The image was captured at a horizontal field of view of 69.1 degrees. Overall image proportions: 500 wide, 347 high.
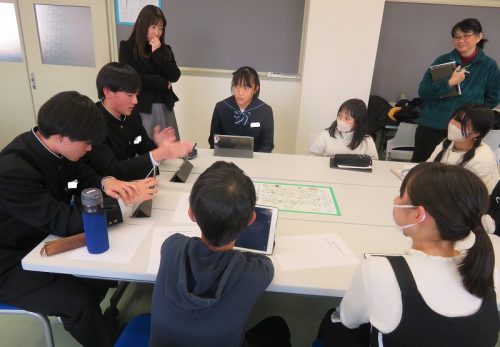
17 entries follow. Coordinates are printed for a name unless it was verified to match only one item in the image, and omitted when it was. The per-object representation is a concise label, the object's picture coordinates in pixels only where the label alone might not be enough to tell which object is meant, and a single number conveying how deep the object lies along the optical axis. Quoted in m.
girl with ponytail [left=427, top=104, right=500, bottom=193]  2.10
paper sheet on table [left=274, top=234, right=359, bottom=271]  1.30
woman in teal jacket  2.70
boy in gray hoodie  0.92
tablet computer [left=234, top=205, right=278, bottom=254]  1.35
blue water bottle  1.20
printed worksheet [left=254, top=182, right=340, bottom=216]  1.73
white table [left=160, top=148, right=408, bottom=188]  2.12
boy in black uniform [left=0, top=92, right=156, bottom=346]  1.30
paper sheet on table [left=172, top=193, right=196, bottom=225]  1.53
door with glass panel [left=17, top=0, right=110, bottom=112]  3.72
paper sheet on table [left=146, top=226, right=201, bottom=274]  1.24
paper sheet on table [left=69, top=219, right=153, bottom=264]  1.26
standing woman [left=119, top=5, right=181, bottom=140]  2.69
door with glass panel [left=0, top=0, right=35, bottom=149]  3.79
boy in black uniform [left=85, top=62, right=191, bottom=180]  1.91
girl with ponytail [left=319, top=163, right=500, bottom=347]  0.88
